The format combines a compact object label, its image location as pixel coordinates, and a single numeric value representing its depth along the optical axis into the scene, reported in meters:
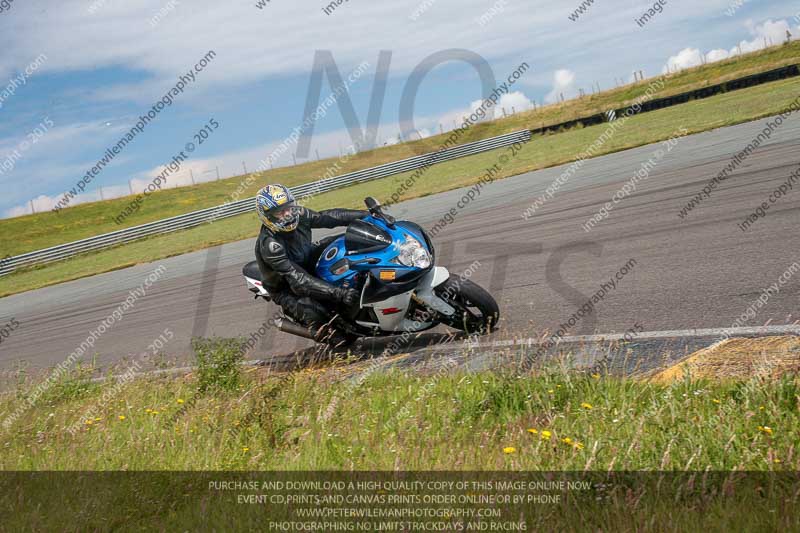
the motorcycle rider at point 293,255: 7.41
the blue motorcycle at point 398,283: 7.10
